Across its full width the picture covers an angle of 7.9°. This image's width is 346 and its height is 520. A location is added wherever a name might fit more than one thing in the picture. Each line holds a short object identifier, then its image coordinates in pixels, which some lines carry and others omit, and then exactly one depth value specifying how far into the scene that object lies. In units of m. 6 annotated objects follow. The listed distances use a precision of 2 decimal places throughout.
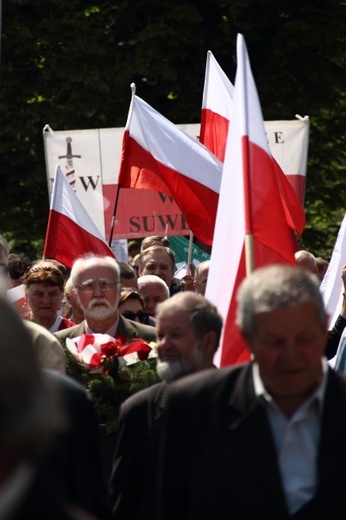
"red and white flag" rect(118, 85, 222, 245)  16.90
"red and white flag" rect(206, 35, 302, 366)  9.70
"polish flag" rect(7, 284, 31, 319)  16.49
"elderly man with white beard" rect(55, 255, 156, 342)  11.83
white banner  23.85
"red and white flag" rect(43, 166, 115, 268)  18.63
